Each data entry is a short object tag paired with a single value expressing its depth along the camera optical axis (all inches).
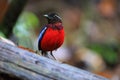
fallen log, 272.4
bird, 299.3
